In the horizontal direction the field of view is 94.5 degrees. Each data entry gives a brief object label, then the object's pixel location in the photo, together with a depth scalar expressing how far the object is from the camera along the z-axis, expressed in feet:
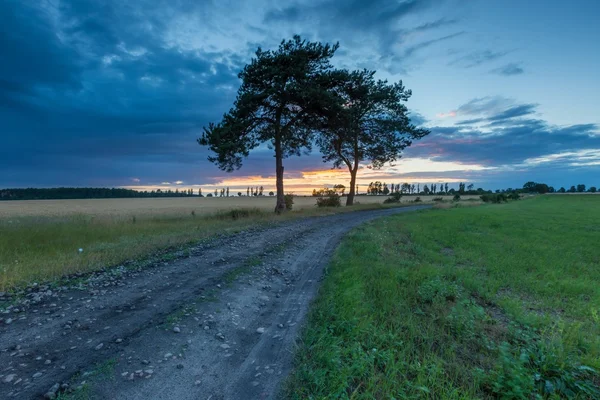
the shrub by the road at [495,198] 226.21
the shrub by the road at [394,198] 189.17
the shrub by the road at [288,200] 103.89
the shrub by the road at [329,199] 124.98
